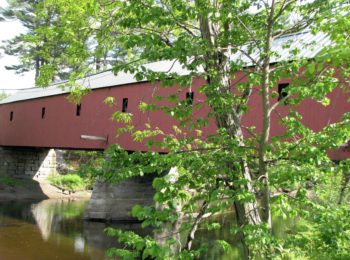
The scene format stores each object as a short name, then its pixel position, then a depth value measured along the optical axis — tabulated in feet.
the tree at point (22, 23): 102.83
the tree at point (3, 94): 181.31
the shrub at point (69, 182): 85.36
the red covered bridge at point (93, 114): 33.76
